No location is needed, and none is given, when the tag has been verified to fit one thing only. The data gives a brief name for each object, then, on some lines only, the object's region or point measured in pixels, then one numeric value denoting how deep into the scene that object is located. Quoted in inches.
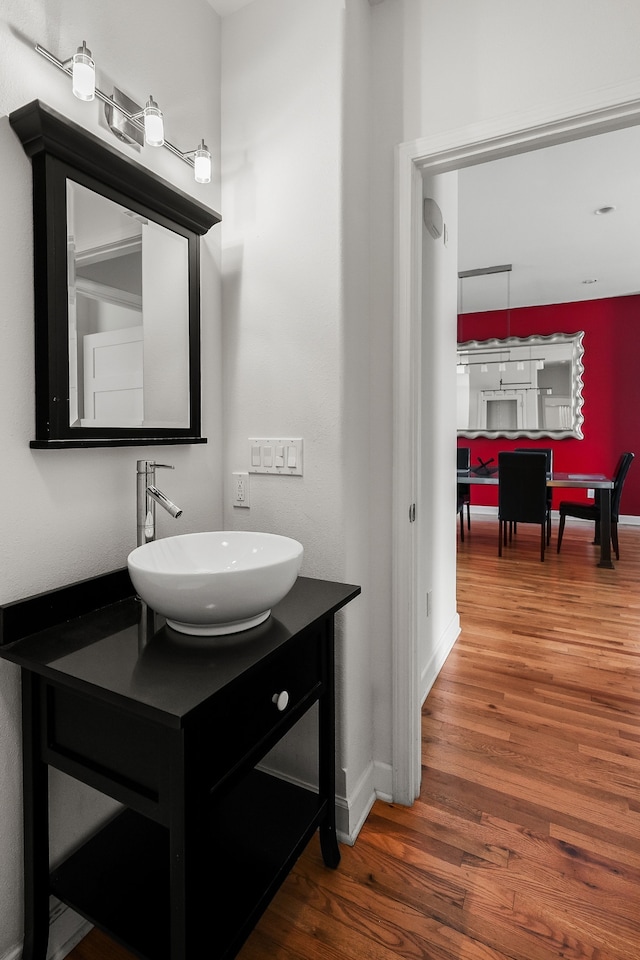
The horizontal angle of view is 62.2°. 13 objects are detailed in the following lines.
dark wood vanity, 35.0
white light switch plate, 62.7
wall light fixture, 43.9
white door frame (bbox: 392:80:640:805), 57.8
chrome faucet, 52.7
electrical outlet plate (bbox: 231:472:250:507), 67.4
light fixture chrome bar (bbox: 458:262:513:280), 208.4
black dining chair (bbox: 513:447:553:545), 217.3
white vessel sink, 38.9
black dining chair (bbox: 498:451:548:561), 192.5
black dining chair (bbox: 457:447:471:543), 231.8
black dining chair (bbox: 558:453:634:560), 193.3
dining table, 182.5
